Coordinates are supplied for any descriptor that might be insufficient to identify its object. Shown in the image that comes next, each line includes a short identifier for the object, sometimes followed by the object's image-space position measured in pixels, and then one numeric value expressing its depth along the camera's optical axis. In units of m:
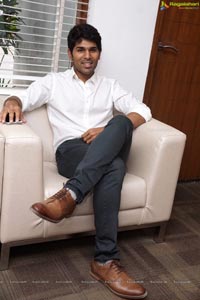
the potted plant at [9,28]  2.31
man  1.74
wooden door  2.77
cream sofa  1.70
